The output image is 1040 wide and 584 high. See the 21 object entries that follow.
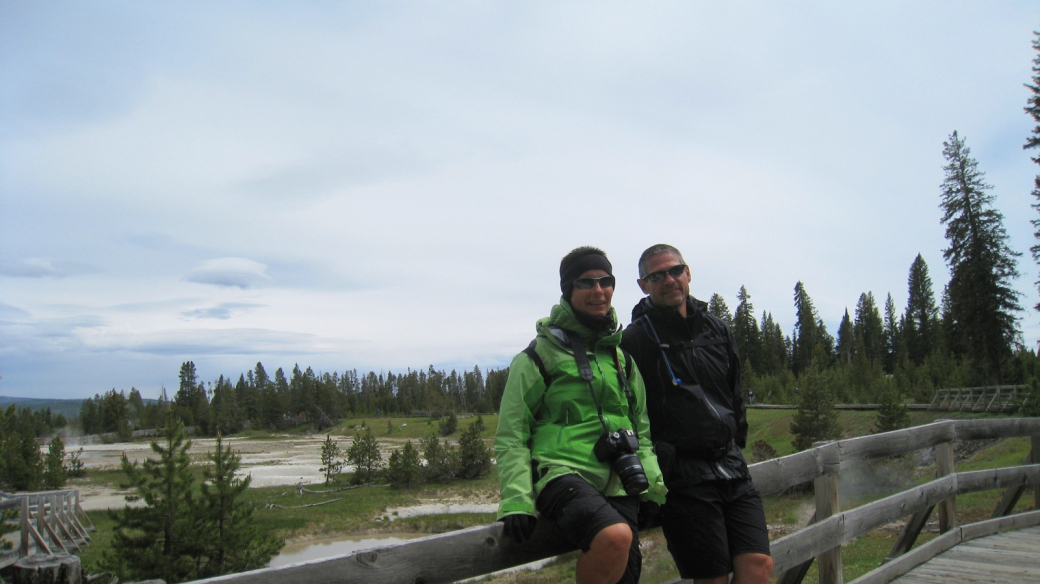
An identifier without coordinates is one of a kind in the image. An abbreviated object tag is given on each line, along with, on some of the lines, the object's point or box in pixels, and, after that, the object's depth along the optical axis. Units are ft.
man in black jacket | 10.32
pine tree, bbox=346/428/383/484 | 157.99
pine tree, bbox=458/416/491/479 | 156.97
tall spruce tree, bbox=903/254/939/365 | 259.80
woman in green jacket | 8.10
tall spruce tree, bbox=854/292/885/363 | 299.73
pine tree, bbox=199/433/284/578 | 48.65
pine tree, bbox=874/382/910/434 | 95.50
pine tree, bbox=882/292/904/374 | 286.13
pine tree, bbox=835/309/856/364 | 324.19
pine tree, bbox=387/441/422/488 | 149.38
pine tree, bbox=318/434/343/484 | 158.59
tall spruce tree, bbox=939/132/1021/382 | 124.67
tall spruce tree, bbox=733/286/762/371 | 277.85
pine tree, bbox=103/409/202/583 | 46.37
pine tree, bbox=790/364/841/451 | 106.42
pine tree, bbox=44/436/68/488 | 129.70
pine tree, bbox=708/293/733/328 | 253.85
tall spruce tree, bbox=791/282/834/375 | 288.92
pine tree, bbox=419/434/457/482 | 156.25
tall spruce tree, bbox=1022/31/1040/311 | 103.40
